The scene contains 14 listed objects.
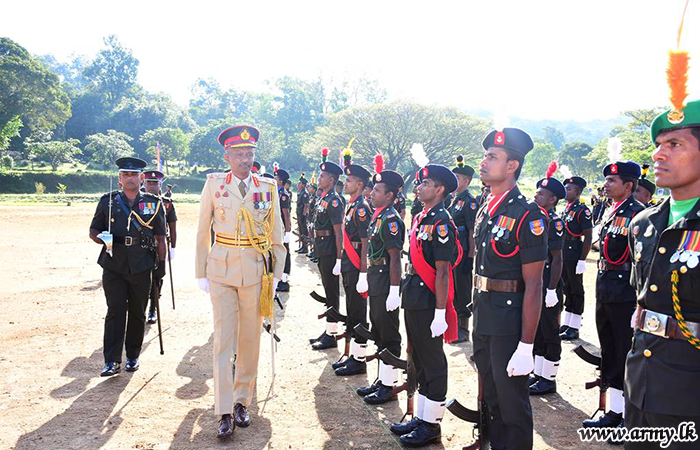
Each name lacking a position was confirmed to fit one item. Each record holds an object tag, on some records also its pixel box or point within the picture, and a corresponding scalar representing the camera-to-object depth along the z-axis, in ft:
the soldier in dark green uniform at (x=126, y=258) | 19.25
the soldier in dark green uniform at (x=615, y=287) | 15.71
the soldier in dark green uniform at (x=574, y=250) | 24.09
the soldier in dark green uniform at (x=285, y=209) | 34.04
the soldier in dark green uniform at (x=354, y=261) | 20.44
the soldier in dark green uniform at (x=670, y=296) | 7.93
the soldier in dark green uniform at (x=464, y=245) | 26.61
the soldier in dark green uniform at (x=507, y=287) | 11.32
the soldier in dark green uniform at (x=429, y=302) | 14.39
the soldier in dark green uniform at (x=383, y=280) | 17.34
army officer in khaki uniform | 15.21
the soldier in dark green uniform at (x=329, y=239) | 23.71
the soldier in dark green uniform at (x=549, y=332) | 18.78
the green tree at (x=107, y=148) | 177.99
